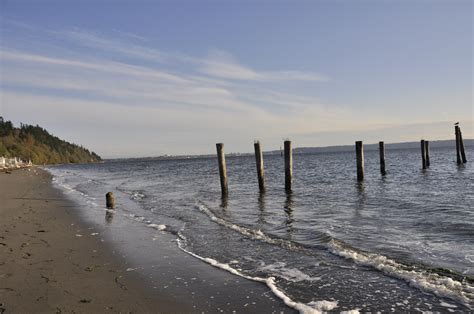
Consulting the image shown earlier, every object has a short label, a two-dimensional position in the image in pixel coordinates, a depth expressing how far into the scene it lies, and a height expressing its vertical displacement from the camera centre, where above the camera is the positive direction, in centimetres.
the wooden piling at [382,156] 3194 -75
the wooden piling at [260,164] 2202 -69
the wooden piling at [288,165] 2094 -79
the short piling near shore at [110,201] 1731 -191
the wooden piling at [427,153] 3807 -72
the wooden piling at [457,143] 3487 +14
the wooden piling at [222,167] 2139 -76
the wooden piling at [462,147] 3709 -26
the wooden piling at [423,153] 3662 -69
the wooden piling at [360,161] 2598 -87
